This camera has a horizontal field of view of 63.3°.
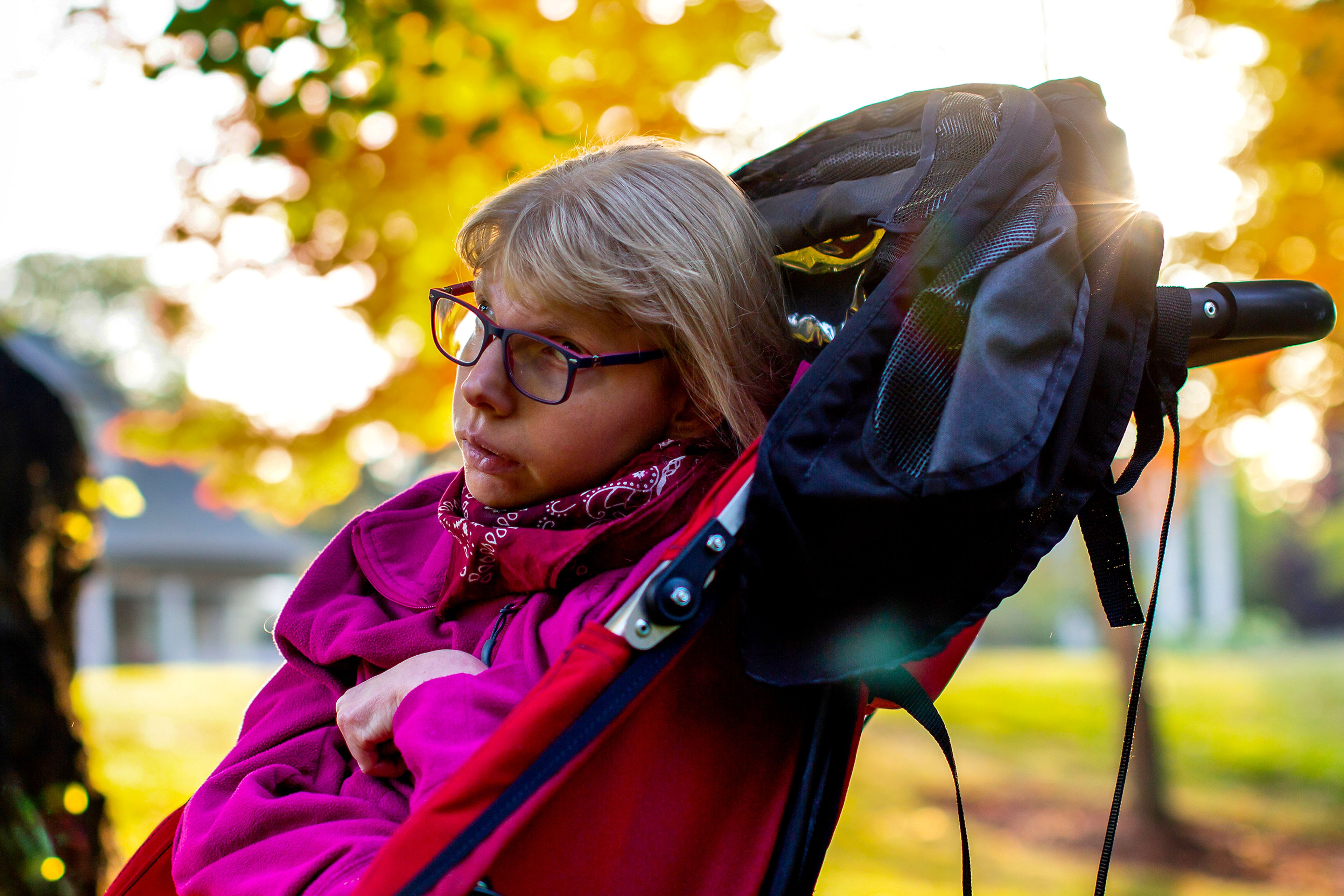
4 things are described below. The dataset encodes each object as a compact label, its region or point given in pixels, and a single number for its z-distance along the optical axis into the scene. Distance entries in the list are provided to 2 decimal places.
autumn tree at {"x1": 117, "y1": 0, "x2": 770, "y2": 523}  3.18
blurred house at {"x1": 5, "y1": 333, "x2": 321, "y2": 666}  18.59
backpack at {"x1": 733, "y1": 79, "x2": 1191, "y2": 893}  1.33
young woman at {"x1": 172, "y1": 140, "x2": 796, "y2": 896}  1.46
